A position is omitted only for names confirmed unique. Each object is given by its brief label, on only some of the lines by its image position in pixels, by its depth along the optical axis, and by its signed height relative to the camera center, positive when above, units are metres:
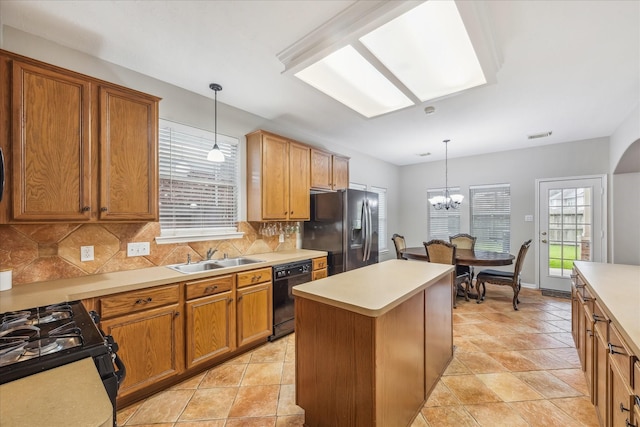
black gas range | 0.88 -0.50
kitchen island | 1.36 -0.77
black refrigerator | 3.47 -0.20
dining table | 3.79 -0.66
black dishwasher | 2.85 -0.87
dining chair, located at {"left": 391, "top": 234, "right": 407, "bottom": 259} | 4.70 -0.54
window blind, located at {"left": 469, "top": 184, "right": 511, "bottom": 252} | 5.27 -0.05
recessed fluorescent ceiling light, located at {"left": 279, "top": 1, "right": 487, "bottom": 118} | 1.66 +1.18
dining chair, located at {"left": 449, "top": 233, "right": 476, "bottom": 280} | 4.58 -0.54
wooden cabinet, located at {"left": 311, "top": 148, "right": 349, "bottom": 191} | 3.83 +0.66
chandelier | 4.75 +0.28
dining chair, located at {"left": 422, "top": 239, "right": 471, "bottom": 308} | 3.82 -0.58
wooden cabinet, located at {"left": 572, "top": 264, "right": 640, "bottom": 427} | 1.11 -0.80
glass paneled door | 4.40 -0.23
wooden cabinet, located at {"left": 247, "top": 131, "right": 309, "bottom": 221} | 3.13 +0.44
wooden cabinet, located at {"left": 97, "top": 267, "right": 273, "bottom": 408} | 1.87 -0.91
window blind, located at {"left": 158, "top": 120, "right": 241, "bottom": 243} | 2.66 +0.31
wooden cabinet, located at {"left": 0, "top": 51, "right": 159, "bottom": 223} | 1.66 +0.48
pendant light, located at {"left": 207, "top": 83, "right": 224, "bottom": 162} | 2.54 +0.60
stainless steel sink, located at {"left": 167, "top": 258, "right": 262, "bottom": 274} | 2.58 -0.52
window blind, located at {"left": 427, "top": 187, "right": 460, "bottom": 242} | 5.82 -0.16
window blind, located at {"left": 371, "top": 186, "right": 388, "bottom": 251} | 5.99 -0.09
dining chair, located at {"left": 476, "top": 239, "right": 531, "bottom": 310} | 3.81 -0.96
